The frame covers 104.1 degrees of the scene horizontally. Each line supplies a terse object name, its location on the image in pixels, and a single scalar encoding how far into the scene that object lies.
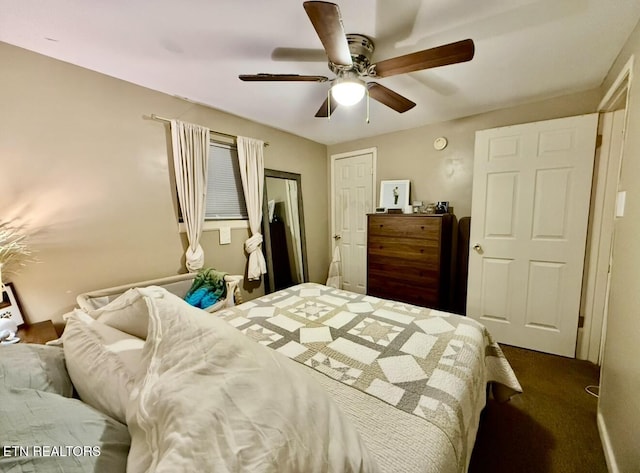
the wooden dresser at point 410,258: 2.62
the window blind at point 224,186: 2.60
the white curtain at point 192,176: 2.24
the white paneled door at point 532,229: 2.12
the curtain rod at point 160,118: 2.12
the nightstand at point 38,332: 1.43
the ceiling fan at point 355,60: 1.06
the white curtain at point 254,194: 2.76
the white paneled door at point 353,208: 3.56
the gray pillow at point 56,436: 0.43
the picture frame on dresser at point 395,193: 3.18
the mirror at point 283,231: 3.10
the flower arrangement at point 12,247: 1.53
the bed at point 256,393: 0.46
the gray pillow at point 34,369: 0.66
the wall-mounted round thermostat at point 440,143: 2.89
